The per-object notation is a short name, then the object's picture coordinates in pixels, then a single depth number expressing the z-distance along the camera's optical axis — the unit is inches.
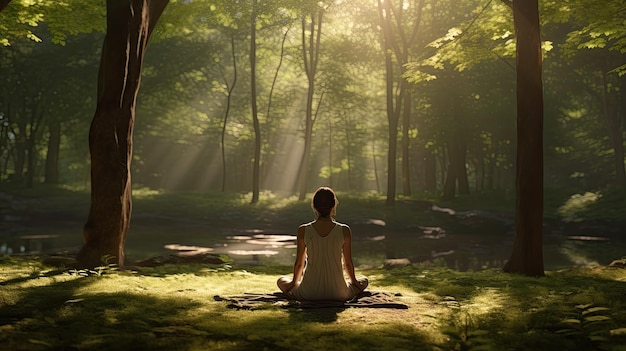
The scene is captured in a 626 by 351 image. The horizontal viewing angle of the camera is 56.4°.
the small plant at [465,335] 211.3
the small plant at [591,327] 211.6
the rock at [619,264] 517.7
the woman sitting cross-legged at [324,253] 286.2
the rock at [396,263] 574.2
